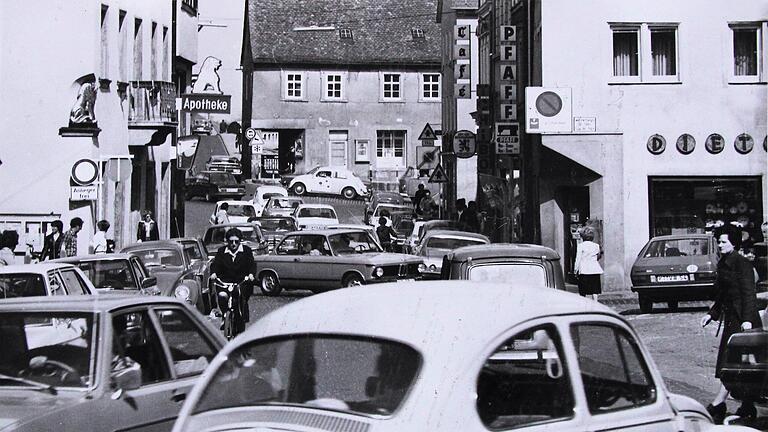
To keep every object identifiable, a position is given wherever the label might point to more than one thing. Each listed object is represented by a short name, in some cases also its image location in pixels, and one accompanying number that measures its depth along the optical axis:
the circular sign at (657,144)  27.73
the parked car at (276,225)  35.21
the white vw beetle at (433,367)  4.66
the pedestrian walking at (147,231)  31.52
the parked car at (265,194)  50.16
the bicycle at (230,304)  16.27
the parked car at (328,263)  24.77
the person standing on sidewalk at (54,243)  22.00
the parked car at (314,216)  39.94
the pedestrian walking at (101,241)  23.00
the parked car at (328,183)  60.16
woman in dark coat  10.90
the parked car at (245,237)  29.86
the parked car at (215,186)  59.19
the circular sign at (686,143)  27.58
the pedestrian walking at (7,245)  20.36
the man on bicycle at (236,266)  16.34
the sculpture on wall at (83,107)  29.89
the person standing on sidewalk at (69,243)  21.42
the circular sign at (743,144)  27.48
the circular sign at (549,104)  27.55
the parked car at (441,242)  26.59
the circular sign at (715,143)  27.48
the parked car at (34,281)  11.52
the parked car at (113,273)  15.54
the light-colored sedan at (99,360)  6.48
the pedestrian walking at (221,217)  39.87
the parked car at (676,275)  21.61
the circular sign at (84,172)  27.27
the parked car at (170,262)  20.73
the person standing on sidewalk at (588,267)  20.11
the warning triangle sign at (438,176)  40.09
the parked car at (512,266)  13.05
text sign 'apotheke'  40.75
